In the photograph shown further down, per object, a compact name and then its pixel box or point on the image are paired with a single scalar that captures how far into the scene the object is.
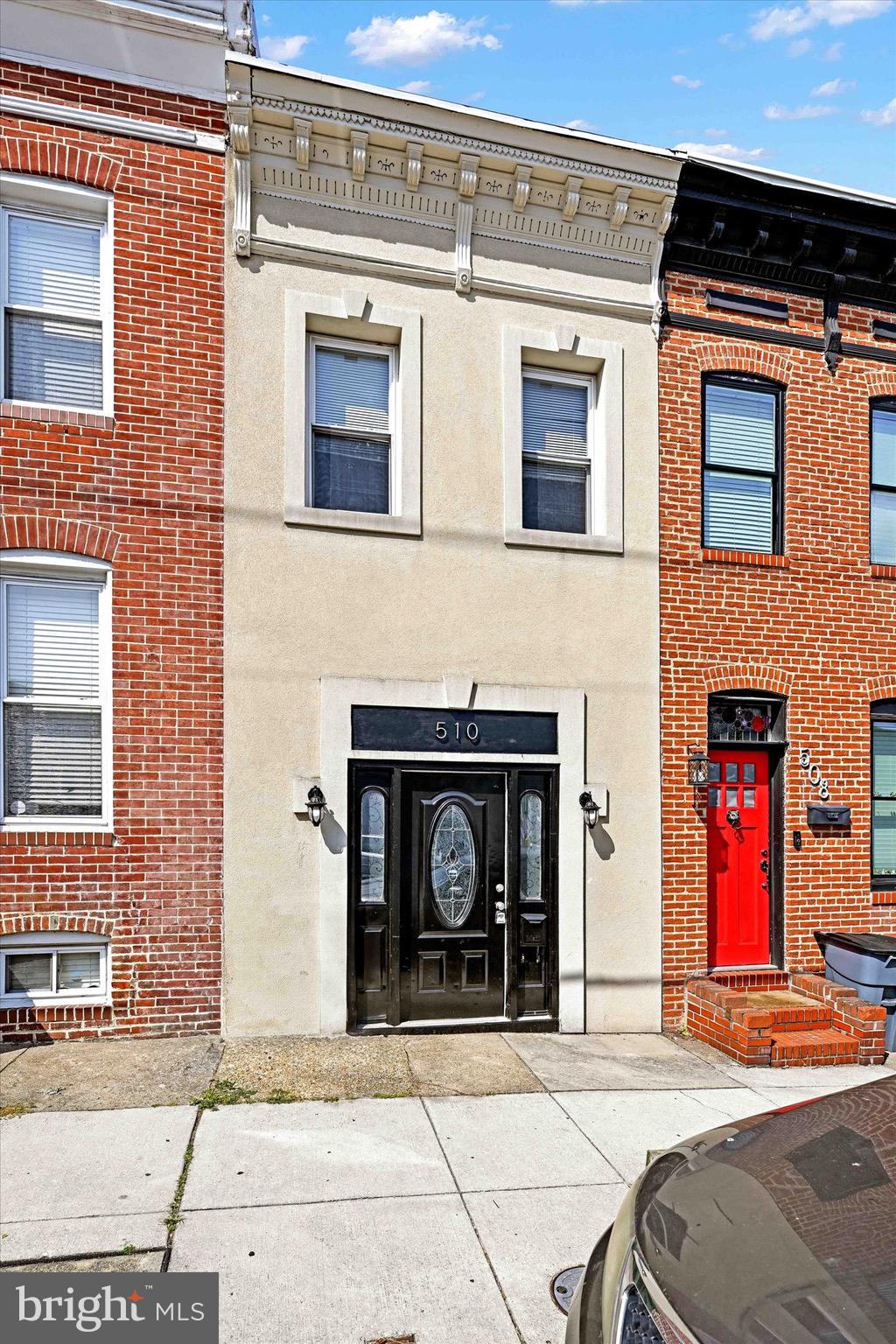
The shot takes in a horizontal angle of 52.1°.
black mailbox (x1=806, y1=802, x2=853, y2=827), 8.73
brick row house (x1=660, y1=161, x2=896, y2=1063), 8.48
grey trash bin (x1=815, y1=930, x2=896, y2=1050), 7.94
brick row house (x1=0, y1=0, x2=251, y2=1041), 6.98
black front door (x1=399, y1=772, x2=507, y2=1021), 7.57
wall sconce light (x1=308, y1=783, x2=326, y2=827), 7.28
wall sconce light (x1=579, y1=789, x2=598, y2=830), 7.96
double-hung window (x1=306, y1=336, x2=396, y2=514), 7.85
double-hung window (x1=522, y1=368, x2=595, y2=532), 8.35
